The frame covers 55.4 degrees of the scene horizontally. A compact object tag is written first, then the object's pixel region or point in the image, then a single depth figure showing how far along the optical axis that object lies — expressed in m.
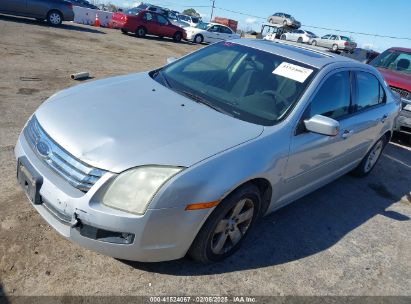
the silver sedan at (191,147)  2.55
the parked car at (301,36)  35.81
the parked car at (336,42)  33.41
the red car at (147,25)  20.58
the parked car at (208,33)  24.92
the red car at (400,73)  7.48
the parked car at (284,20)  40.12
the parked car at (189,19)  29.05
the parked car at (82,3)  33.11
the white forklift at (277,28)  40.28
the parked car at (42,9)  16.31
